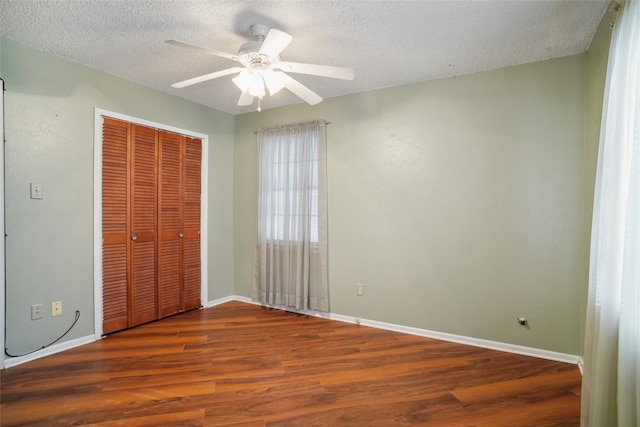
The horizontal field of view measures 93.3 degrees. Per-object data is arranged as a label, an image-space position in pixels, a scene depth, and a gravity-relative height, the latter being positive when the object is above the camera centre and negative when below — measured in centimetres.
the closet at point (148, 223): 291 -18
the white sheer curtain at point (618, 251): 131 -19
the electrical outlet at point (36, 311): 242 -86
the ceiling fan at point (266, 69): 184 +95
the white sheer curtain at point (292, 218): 344 -12
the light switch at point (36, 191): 241 +11
